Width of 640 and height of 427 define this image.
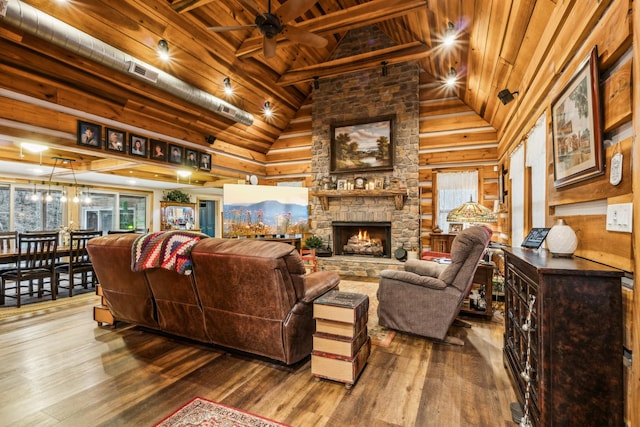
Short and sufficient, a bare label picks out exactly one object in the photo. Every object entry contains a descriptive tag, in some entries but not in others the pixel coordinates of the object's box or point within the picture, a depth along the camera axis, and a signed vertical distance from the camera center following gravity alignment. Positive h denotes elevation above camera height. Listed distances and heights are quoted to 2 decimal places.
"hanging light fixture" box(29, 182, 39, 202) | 7.63 +0.75
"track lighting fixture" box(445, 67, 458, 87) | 4.56 +2.26
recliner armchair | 2.66 -0.73
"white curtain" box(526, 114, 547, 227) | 2.68 +0.50
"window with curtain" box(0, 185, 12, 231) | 7.22 +0.25
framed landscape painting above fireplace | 6.21 +1.60
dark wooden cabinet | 1.26 -0.57
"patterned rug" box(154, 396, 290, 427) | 1.69 -1.20
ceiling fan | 2.94 +2.10
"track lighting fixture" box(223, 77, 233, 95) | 4.95 +2.25
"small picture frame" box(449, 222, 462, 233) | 5.59 -0.18
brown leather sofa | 2.12 -0.62
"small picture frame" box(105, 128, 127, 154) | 4.30 +1.16
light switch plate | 1.27 +0.01
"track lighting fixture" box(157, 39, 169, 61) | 3.79 +2.20
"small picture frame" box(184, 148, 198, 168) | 5.59 +1.16
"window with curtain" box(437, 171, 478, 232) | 5.73 +0.55
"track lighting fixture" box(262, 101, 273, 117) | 6.16 +2.33
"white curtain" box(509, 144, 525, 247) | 3.63 +0.31
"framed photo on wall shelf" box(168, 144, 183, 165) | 5.29 +1.17
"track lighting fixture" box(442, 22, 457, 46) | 3.51 +2.27
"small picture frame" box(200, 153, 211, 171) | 5.93 +1.15
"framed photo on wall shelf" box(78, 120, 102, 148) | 3.97 +1.17
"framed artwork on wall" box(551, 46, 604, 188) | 1.54 +0.55
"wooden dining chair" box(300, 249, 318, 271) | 5.80 -0.82
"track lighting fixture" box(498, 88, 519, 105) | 3.53 +1.50
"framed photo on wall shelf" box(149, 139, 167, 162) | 4.96 +1.16
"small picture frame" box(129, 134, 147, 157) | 4.62 +1.17
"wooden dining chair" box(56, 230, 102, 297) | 4.61 -0.78
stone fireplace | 6.02 +1.44
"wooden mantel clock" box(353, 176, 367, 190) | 6.30 +0.75
